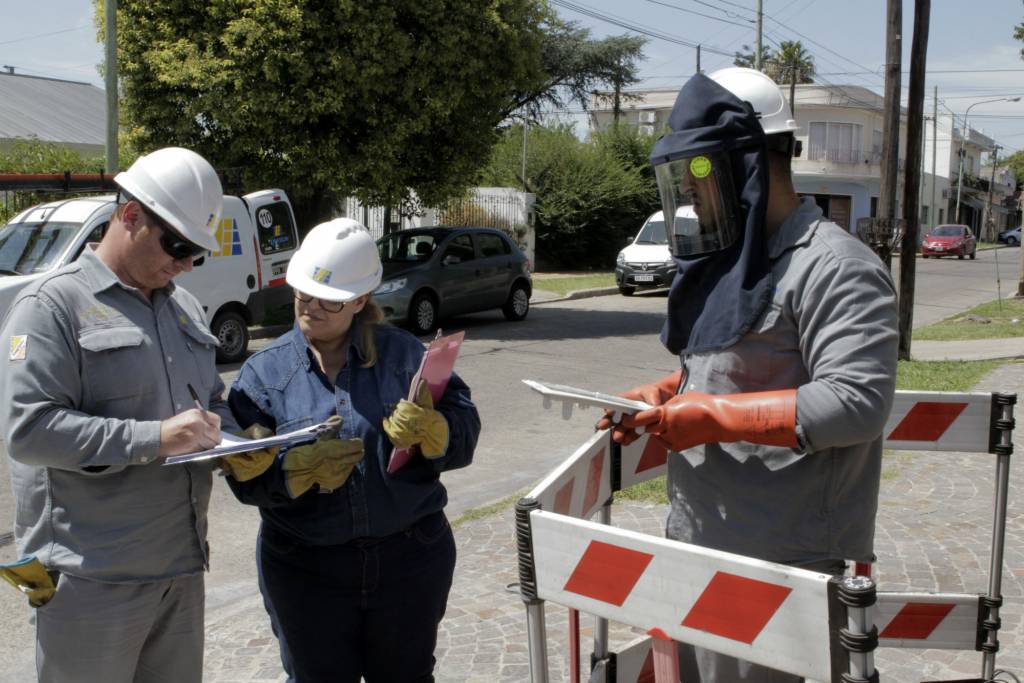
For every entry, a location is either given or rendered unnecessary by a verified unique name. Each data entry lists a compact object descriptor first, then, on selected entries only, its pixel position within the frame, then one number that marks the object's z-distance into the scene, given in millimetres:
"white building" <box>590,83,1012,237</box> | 56281
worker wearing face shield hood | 2076
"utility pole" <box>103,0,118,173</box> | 12977
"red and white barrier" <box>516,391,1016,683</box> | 1765
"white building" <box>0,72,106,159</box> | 30250
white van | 10773
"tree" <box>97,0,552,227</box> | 13539
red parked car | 43219
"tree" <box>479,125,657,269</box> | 29125
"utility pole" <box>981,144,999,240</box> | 77400
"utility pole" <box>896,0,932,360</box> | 12211
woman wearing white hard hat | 2666
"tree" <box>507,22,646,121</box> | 42344
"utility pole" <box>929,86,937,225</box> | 61716
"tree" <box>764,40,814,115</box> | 66062
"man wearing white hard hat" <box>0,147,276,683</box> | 2311
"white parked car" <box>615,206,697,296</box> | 21688
